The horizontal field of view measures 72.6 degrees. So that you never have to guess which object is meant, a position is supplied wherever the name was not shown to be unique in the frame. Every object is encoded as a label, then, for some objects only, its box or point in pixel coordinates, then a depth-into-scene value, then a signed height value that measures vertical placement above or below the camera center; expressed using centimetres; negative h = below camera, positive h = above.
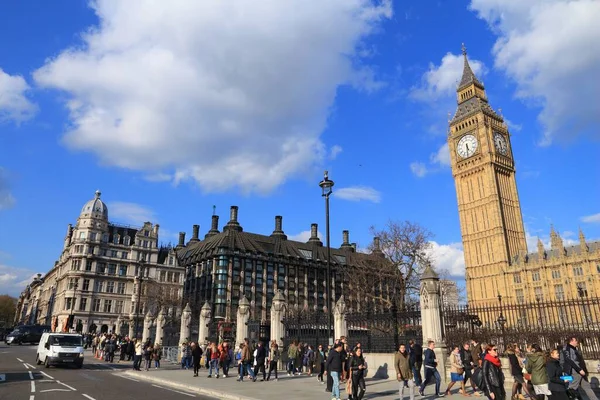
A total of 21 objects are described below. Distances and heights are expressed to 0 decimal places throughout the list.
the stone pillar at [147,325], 3580 +36
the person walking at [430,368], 1253 -116
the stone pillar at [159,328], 3306 +13
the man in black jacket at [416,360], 1356 -99
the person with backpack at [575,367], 865 -80
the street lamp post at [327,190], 1852 +615
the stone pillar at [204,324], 2794 +37
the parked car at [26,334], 4538 -43
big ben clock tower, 8288 +2626
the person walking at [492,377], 968 -110
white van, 2078 -97
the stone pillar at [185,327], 2962 +18
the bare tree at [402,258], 3422 +579
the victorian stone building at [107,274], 6644 +940
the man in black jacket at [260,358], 1681 -114
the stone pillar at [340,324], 2038 +25
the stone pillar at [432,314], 1564 +57
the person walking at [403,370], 1084 -105
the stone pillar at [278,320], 2342 +52
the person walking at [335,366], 1098 -97
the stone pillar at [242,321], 2522 +50
